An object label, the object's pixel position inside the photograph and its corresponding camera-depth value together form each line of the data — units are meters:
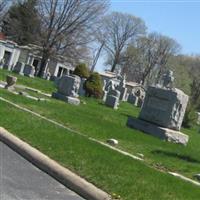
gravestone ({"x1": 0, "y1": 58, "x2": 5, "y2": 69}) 53.37
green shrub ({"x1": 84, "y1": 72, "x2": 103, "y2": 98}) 34.56
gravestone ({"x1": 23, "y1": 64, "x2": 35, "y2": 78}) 44.92
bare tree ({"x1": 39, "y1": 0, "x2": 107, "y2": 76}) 56.91
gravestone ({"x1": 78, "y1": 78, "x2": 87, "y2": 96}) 35.20
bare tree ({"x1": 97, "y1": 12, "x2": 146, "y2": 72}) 95.69
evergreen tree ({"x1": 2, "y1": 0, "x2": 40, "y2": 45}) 58.03
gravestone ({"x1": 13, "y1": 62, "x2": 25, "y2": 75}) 44.61
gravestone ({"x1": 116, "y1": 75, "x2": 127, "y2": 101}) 48.75
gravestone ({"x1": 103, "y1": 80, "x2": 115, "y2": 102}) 42.08
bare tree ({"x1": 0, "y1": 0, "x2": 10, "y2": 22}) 74.15
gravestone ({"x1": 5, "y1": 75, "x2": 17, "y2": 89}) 24.14
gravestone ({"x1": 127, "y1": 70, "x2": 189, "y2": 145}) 18.89
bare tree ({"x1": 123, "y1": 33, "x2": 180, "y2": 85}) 98.94
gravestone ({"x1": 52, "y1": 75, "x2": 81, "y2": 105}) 24.47
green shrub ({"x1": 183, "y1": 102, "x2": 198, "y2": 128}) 34.09
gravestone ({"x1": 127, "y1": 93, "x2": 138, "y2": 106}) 49.63
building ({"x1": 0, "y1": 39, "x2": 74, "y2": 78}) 60.97
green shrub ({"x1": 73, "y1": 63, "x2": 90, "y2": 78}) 46.26
